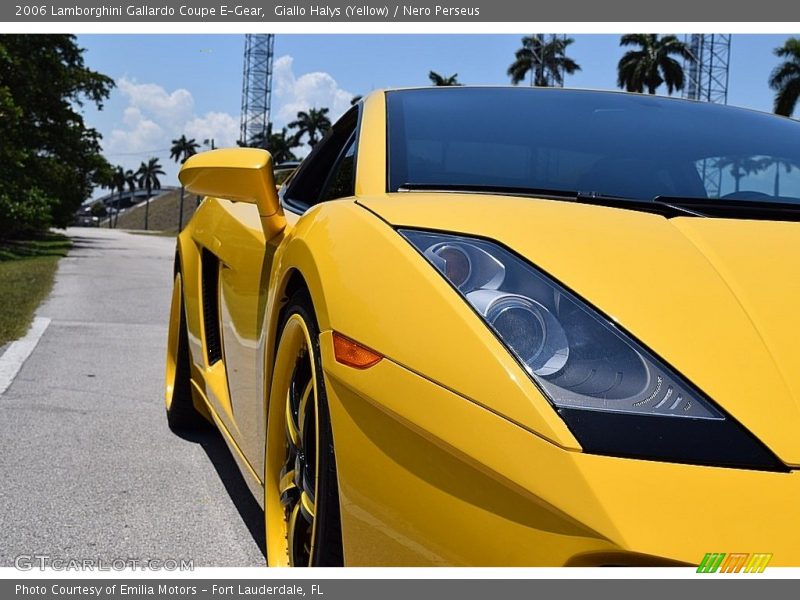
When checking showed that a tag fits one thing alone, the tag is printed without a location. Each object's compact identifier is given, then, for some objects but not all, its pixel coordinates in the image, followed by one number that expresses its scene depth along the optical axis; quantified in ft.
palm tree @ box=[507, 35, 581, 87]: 168.07
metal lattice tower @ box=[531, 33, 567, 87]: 165.58
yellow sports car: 4.26
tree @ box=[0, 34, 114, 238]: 76.74
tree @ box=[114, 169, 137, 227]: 488.44
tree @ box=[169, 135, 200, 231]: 391.24
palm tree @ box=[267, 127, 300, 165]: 285.84
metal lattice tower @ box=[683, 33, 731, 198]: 134.21
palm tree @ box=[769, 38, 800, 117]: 121.90
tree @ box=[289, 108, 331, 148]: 272.72
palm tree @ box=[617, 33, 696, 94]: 159.84
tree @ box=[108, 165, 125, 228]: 438.40
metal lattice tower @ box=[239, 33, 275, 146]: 199.82
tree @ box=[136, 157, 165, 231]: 471.62
